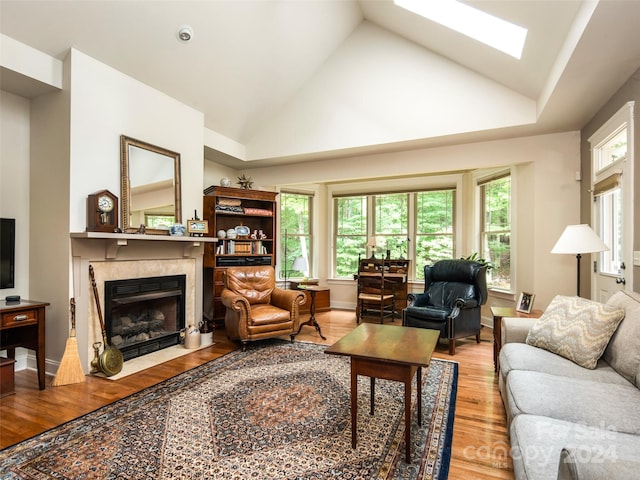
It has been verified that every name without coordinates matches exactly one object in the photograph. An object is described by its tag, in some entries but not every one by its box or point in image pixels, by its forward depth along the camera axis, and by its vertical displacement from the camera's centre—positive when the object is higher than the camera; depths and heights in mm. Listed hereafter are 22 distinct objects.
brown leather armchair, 3770 -776
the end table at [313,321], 4406 -1052
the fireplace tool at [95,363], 3094 -1114
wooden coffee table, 1842 -664
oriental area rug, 1785 -1203
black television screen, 3039 -107
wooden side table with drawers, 2619 -732
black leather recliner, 3896 -748
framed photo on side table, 3719 -689
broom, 2876 -1082
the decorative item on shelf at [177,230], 3898 +123
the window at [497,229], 4855 +189
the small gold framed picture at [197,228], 4094 +159
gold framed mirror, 3492 +596
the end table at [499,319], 3115 -733
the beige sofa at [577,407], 1035 -751
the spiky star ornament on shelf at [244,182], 5440 +946
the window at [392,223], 6258 +334
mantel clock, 3113 +271
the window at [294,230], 6320 +211
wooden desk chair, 5289 -833
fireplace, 3418 -823
